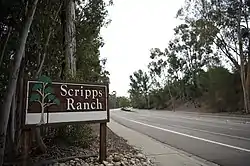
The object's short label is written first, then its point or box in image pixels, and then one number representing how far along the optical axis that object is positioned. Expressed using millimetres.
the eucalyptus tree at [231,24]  32531
